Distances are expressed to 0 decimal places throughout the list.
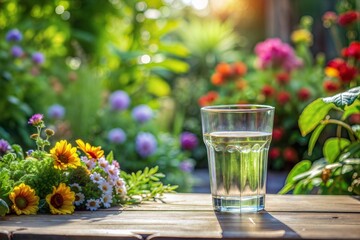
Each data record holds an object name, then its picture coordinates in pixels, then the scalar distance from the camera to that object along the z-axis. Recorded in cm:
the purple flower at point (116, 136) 347
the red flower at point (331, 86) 417
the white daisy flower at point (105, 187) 133
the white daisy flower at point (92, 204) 130
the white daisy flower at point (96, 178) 134
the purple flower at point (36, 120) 134
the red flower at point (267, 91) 482
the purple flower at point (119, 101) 374
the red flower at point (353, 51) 363
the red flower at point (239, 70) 522
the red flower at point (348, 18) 369
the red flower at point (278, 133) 472
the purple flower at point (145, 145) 349
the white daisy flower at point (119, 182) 139
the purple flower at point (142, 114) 370
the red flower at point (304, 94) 470
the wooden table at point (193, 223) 104
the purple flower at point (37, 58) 360
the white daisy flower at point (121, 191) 138
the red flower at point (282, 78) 495
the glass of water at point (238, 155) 127
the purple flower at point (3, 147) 152
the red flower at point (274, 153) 471
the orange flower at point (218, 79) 524
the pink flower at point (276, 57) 517
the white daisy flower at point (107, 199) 132
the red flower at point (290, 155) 467
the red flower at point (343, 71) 360
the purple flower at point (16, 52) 346
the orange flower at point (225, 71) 522
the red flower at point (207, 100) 487
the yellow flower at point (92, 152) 139
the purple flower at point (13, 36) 353
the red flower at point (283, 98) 477
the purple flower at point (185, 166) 364
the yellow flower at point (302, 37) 522
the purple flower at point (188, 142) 425
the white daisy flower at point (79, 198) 130
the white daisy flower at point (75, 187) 131
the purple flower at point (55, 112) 355
